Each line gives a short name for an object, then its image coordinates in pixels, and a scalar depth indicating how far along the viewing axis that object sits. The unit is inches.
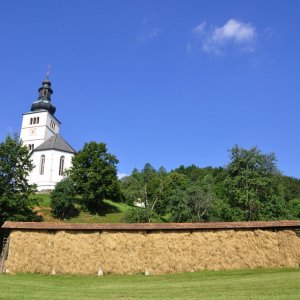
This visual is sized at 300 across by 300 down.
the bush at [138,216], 1892.2
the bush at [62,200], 2164.1
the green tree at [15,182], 1577.3
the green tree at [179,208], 1991.9
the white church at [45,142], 2822.3
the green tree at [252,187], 1702.8
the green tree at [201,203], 2110.0
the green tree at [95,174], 2423.7
